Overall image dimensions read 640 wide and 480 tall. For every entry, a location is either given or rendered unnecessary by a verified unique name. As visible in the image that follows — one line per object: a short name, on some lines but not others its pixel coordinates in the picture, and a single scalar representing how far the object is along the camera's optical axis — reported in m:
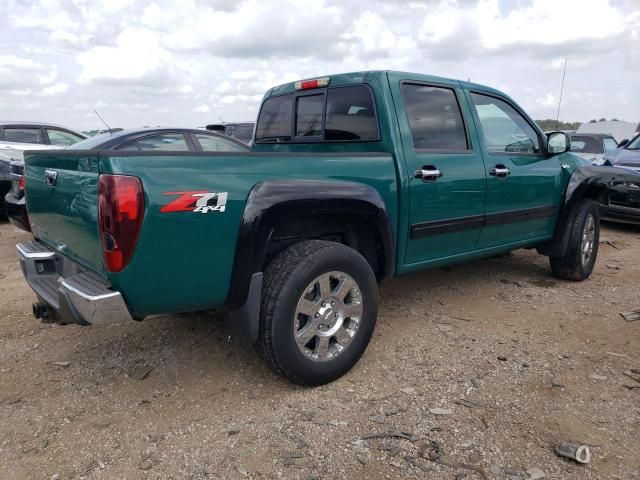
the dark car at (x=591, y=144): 11.79
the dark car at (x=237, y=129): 11.20
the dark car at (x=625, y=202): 7.37
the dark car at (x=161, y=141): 6.28
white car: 8.59
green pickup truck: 2.21
